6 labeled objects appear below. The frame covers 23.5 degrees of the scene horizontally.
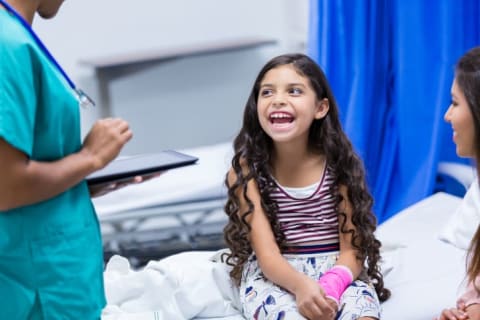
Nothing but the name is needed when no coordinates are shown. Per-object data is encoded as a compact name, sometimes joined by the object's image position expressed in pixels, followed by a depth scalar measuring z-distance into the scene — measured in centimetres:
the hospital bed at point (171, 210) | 346
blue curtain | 340
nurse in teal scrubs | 191
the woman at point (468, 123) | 238
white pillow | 291
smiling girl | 261
